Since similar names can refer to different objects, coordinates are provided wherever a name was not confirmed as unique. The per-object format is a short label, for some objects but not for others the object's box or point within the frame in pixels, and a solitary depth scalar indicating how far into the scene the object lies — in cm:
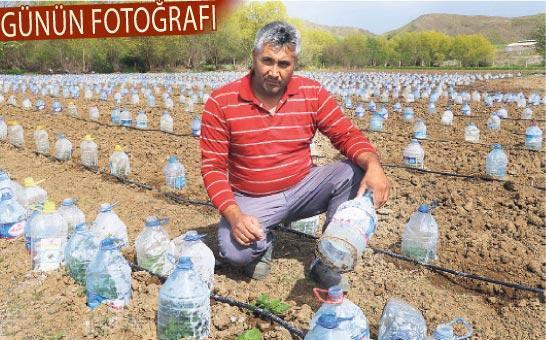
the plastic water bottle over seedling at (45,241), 366
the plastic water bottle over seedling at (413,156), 702
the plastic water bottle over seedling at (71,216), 413
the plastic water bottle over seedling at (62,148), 761
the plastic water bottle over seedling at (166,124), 1012
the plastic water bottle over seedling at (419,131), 912
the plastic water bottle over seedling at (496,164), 682
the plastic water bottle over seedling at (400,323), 277
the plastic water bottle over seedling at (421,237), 425
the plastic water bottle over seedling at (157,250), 362
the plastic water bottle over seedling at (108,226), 390
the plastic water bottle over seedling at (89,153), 729
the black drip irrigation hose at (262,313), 295
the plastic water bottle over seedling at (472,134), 955
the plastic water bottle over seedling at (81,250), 347
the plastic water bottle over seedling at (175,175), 612
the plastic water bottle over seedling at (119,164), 673
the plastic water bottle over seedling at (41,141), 795
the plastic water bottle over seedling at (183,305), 276
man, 344
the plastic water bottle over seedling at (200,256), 328
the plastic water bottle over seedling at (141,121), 1068
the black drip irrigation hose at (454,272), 369
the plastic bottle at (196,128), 913
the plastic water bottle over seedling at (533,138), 836
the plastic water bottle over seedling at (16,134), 869
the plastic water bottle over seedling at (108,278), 309
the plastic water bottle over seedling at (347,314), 240
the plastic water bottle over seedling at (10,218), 423
